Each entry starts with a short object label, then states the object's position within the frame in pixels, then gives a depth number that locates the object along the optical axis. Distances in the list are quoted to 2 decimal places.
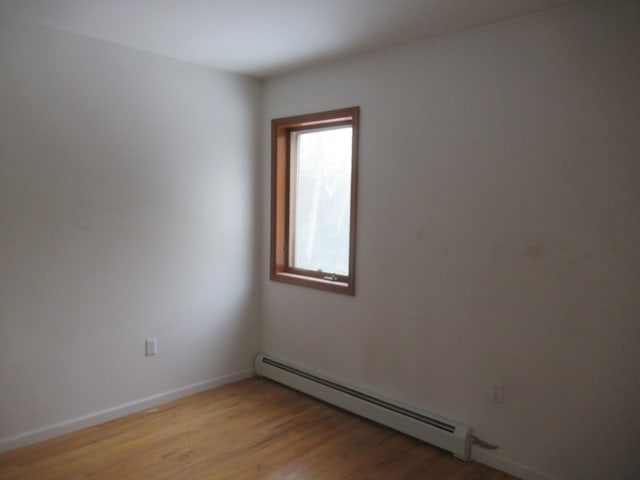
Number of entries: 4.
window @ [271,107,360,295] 3.41
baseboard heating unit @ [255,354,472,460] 2.66
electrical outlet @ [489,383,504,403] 2.55
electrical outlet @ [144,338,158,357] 3.27
